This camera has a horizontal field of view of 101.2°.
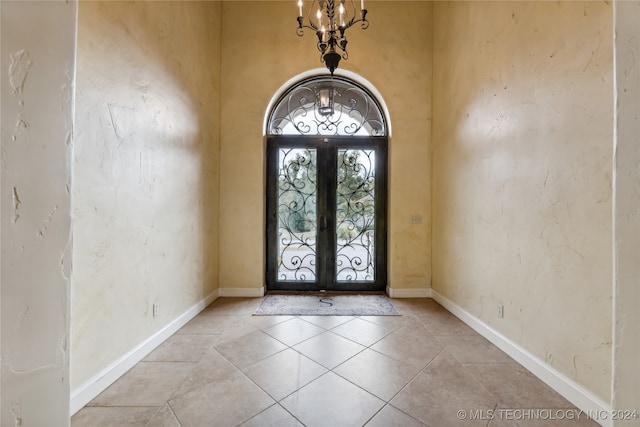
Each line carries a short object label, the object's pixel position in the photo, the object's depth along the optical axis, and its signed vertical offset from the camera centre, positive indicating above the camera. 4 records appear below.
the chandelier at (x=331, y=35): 2.09 +1.47
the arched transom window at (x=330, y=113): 3.90 +1.50
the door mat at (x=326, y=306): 3.08 -1.16
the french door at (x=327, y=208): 3.88 +0.08
